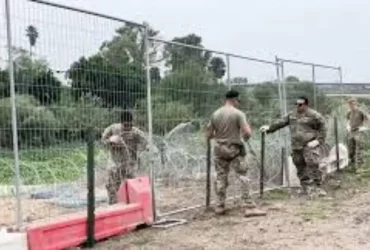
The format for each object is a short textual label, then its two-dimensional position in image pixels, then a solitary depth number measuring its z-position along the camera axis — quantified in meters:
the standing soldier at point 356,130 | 17.62
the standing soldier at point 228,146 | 11.09
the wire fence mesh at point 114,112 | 7.80
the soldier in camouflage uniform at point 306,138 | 13.25
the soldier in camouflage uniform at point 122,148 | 9.64
